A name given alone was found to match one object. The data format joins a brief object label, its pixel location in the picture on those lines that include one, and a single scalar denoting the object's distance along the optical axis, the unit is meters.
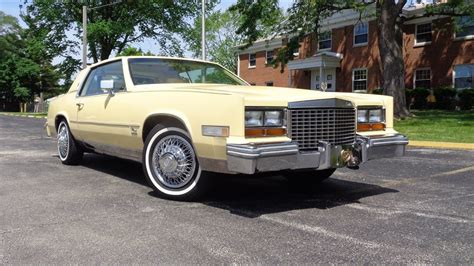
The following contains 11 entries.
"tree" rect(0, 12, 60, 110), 53.16
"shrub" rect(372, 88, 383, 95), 27.18
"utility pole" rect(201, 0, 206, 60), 22.05
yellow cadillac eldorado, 4.26
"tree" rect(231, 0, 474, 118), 19.44
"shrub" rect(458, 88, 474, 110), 23.88
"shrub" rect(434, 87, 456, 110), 24.80
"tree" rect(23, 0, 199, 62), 34.81
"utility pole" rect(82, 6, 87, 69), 28.23
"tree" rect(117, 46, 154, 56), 38.53
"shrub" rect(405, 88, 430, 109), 26.12
